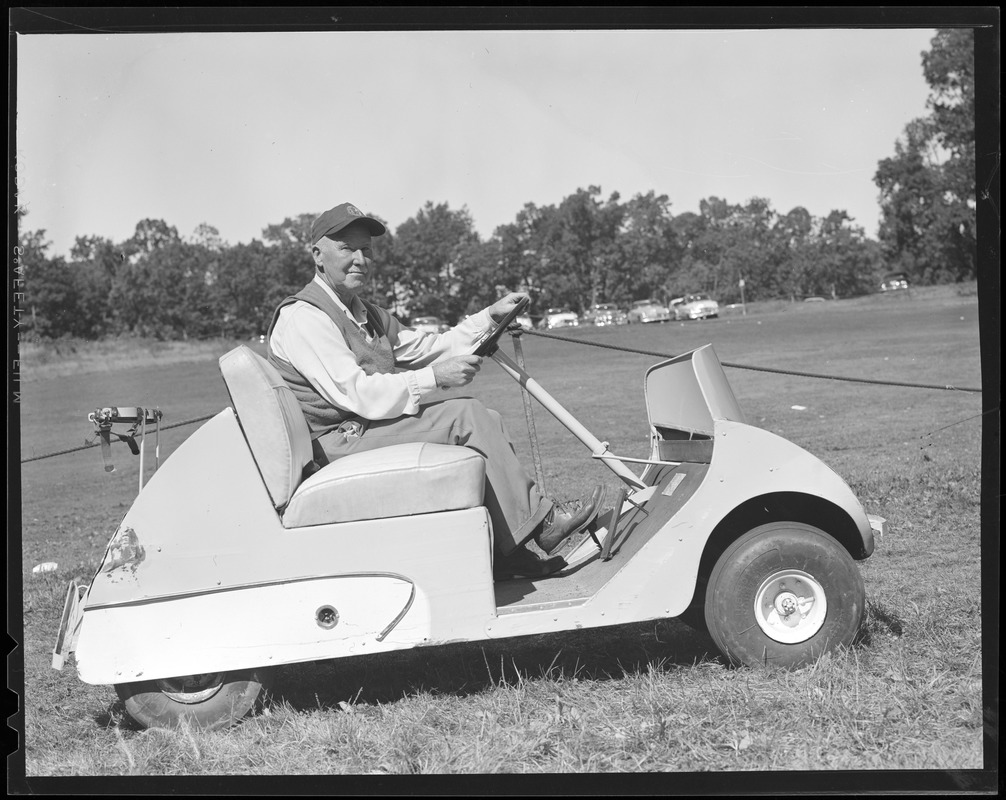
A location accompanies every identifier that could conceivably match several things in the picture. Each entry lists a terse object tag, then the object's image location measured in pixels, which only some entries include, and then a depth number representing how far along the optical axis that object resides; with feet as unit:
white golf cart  11.70
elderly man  12.85
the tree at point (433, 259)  70.59
